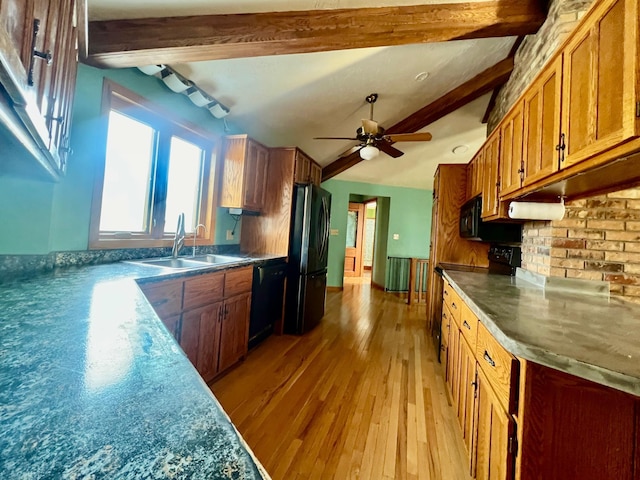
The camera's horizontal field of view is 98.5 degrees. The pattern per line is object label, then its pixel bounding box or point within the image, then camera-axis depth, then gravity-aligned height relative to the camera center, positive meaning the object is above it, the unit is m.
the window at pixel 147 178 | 2.08 +0.54
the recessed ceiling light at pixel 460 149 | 5.09 +2.00
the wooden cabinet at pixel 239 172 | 3.03 +0.78
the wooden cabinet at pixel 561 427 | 0.76 -0.47
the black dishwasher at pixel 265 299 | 2.77 -0.60
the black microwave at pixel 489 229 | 2.41 +0.27
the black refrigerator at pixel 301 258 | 3.30 -0.14
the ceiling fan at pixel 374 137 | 3.31 +1.42
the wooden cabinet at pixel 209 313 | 1.72 -0.54
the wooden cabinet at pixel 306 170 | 3.46 +1.06
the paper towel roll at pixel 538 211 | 1.68 +0.31
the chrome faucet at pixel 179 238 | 2.42 +0.00
